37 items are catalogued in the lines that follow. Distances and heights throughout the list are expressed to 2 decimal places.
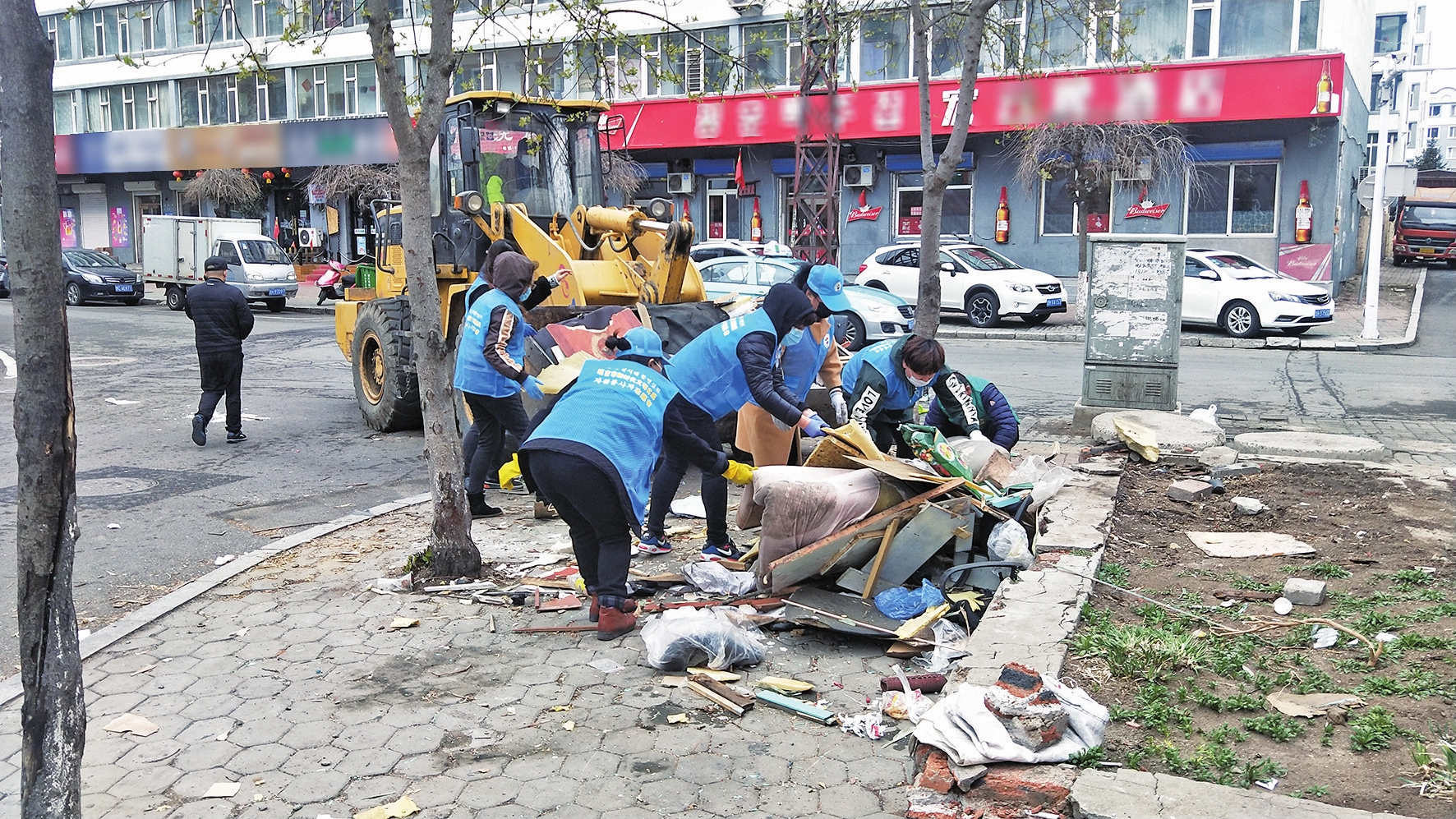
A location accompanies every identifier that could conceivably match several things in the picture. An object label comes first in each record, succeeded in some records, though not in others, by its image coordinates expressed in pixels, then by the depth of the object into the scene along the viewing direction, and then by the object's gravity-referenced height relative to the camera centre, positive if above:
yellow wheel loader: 9.71 +0.41
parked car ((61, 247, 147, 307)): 28.47 -0.24
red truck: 35.31 +1.26
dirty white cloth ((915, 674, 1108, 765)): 3.65 -1.48
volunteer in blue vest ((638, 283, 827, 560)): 6.39 -0.58
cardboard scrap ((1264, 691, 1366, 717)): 4.07 -1.54
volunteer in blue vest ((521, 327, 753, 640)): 5.19 -0.85
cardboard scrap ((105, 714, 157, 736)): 4.53 -1.79
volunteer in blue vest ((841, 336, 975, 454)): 6.68 -0.69
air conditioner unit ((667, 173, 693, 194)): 31.56 +2.40
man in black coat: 10.57 -0.63
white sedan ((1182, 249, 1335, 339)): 19.08 -0.47
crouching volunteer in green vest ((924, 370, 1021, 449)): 6.84 -0.87
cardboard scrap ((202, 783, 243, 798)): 4.00 -1.80
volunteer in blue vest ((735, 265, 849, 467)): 6.90 -0.66
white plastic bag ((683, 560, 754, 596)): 6.03 -1.61
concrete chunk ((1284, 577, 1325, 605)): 5.16 -1.43
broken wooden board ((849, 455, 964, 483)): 5.61 -0.97
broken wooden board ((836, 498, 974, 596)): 5.52 -1.31
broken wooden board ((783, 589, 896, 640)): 5.23 -1.59
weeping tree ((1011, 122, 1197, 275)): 22.09 +2.31
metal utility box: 9.86 -0.41
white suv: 20.64 -0.20
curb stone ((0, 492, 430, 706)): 5.40 -1.74
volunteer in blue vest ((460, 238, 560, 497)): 7.85 -0.14
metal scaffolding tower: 22.68 +2.09
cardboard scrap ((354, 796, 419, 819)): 3.82 -1.79
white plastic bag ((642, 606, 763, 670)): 4.99 -1.61
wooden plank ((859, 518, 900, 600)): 5.50 -1.35
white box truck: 27.05 +0.35
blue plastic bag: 5.35 -1.53
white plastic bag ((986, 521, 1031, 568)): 5.68 -1.33
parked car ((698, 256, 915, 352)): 17.59 -0.33
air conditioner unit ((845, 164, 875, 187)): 28.73 +2.37
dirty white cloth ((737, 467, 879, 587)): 5.72 -1.15
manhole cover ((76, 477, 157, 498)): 8.92 -1.69
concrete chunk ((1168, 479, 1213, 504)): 7.13 -1.36
